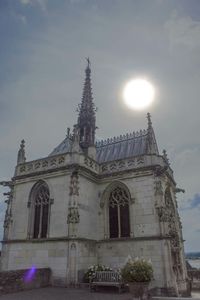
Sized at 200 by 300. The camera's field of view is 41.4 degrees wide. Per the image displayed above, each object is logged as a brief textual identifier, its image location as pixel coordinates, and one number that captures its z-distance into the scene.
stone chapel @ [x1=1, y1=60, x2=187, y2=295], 15.58
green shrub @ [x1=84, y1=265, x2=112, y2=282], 14.91
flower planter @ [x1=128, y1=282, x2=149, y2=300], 10.22
